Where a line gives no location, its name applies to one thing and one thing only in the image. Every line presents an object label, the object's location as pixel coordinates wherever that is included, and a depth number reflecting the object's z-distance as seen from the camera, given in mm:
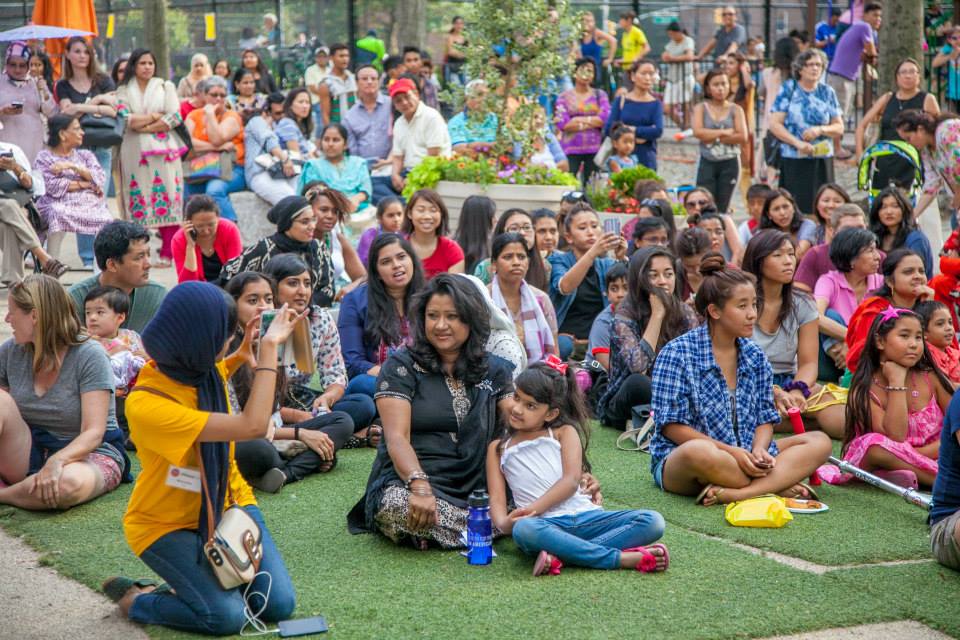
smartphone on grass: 4340
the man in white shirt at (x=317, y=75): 16703
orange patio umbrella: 13047
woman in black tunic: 5328
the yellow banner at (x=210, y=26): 19906
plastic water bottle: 5035
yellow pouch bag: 5621
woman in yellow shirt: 4211
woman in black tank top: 12094
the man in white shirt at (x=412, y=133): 12812
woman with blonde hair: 5852
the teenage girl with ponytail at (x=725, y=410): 5910
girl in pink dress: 6273
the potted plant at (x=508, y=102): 11156
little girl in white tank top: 4988
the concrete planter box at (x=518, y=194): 11062
